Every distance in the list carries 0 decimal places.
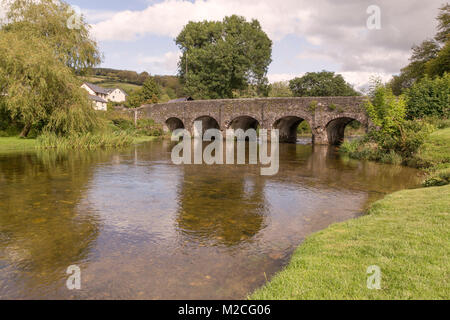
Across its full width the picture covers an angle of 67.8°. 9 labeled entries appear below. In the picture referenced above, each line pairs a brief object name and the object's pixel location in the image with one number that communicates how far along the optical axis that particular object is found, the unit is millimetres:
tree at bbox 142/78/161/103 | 57938
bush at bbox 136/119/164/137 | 36156
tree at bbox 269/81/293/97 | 60094
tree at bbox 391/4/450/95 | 31109
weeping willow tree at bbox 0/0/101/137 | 20609
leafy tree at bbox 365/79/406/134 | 17109
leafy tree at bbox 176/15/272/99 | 42906
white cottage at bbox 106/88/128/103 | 84219
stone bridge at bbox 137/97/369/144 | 27500
